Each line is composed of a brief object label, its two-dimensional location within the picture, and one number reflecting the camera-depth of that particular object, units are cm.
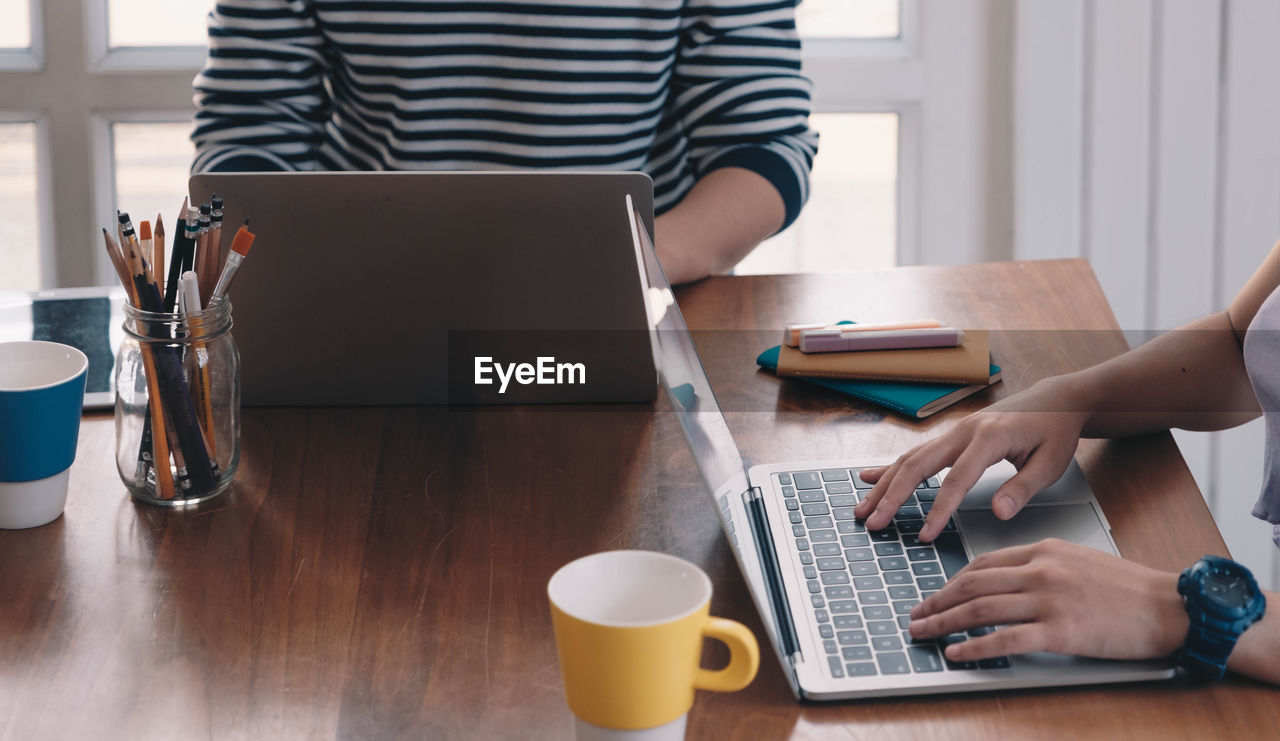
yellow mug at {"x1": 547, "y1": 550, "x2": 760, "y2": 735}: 143
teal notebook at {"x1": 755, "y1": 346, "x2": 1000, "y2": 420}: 190
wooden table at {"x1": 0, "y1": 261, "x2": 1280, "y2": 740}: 154
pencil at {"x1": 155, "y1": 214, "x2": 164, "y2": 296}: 174
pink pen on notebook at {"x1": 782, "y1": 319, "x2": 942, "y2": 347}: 199
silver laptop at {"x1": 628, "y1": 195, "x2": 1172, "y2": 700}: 155
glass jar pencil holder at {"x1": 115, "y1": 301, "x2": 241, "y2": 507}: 172
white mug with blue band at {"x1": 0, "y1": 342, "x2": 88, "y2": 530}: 169
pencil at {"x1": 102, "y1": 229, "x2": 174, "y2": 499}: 172
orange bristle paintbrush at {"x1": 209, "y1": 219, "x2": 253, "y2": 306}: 170
